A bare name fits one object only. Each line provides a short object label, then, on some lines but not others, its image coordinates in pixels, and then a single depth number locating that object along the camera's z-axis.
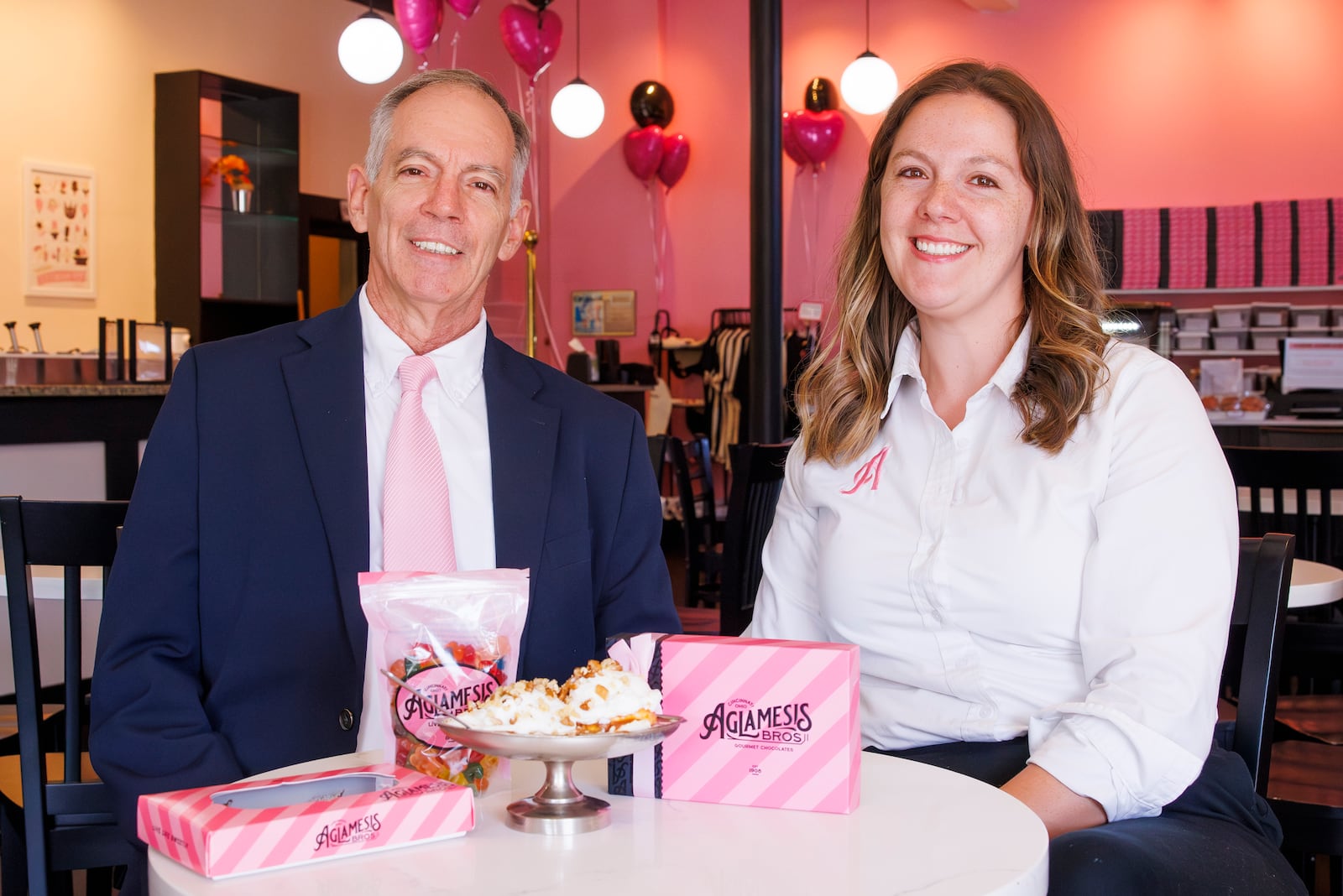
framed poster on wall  7.25
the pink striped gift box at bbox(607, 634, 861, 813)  1.13
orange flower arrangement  7.90
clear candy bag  1.12
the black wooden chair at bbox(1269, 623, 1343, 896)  1.89
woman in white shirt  1.44
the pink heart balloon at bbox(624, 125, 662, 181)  10.06
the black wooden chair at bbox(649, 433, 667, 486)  4.50
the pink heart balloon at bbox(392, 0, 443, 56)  7.19
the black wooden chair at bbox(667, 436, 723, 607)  4.55
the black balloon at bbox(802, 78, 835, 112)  9.38
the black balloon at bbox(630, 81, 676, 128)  10.07
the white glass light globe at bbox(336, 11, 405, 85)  6.76
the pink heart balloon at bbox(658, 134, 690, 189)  10.18
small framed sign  10.52
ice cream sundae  1.03
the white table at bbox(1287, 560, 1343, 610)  2.35
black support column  5.77
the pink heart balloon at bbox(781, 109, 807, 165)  9.50
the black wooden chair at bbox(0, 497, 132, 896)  1.73
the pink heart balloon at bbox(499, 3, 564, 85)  7.96
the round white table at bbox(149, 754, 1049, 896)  0.94
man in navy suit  1.53
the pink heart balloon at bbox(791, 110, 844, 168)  9.40
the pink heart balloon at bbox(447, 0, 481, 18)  7.38
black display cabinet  7.79
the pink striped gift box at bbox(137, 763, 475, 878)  0.95
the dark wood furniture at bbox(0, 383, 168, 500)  4.44
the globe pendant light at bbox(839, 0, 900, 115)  7.94
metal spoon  1.10
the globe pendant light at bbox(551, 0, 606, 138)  8.11
